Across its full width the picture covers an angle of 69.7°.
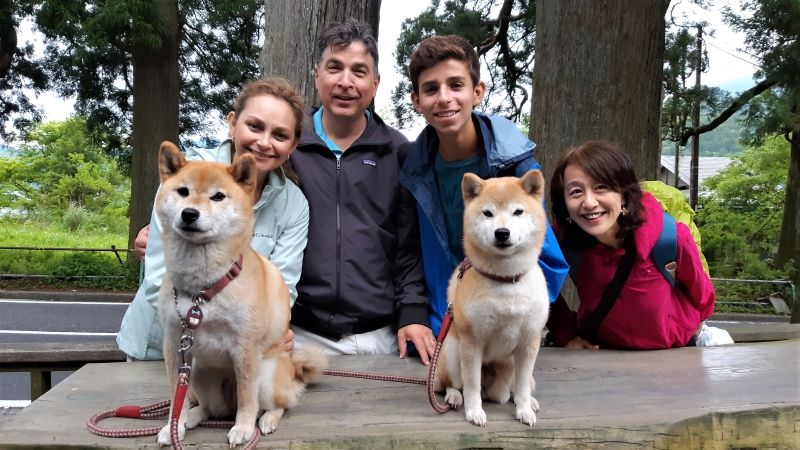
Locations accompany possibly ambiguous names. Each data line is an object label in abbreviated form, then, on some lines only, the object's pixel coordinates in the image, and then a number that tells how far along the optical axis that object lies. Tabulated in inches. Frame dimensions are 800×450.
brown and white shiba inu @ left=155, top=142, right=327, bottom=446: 59.7
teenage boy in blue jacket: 87.2
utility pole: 610.3
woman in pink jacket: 92.9
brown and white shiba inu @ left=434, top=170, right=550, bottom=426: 68.5
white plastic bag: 114.7
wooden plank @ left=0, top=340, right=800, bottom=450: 64.0
